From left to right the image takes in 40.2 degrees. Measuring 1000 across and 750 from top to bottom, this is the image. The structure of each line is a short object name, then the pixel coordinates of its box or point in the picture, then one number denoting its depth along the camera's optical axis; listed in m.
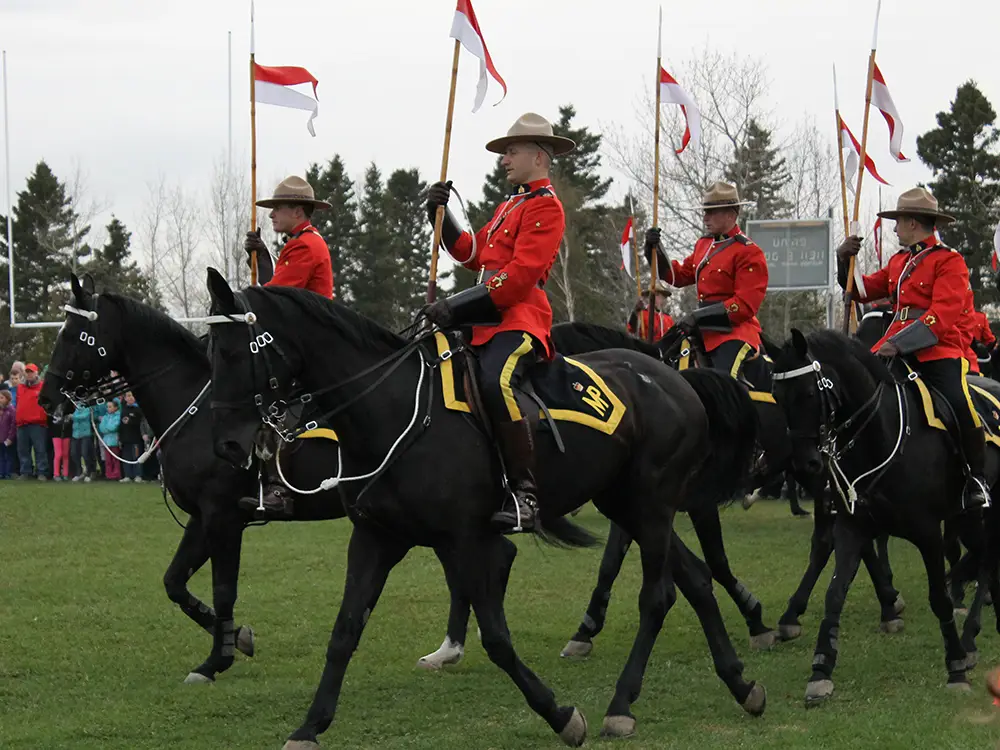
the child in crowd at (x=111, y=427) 25.73
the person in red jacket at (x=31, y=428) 26.33
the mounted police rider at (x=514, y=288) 7.15
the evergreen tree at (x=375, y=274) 58.66
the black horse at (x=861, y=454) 8.77
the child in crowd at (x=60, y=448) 26.96
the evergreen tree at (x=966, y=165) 43.38
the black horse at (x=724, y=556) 9.88
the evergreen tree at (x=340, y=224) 54.72
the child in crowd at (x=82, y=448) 26.16
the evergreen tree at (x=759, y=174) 39.98
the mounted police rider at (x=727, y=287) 10.64
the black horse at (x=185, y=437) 9.40
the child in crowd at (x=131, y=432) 25.30
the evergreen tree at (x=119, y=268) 53.94
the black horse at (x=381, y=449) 6.75
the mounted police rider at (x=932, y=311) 9.29
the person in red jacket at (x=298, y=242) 9.76
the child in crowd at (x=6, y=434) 27.64
